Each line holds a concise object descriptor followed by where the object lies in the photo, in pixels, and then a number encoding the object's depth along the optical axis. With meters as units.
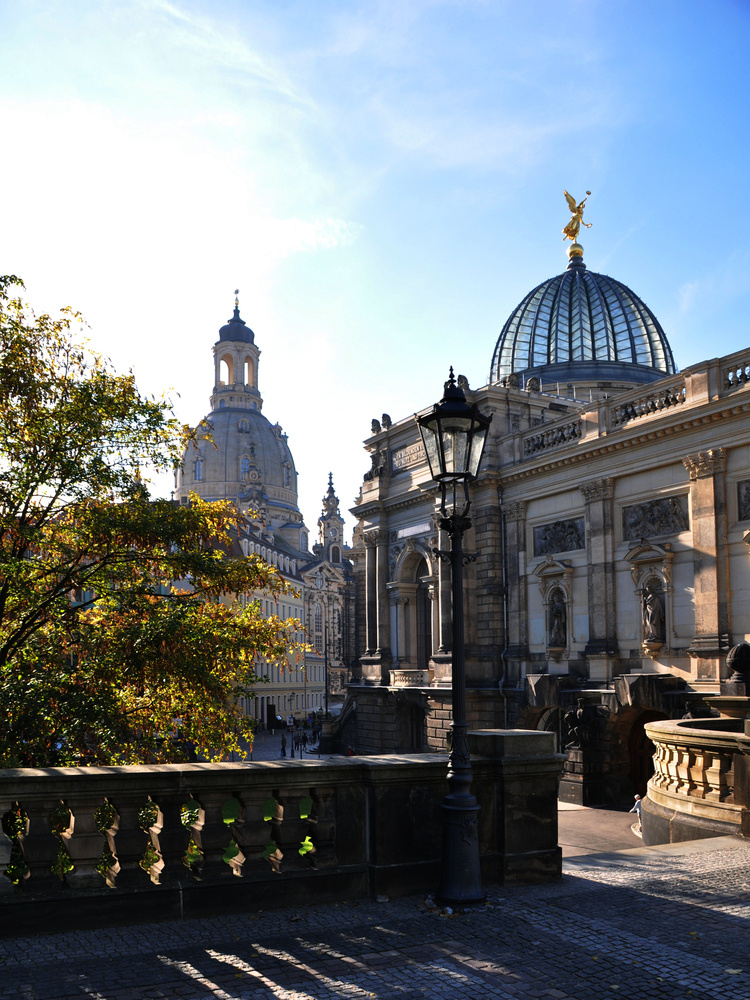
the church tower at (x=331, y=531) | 141.50
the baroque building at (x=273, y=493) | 117.56
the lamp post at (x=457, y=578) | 8.26
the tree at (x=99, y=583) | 13.33
